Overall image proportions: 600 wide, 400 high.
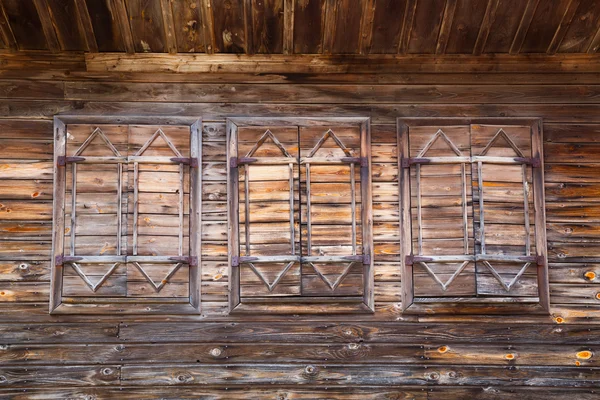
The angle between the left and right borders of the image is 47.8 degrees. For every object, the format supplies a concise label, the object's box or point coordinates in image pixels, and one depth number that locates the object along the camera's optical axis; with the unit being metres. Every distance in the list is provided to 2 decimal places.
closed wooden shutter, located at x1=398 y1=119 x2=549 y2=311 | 6.38
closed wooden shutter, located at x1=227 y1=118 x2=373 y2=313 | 6.34
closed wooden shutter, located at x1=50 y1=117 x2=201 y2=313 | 6.27
